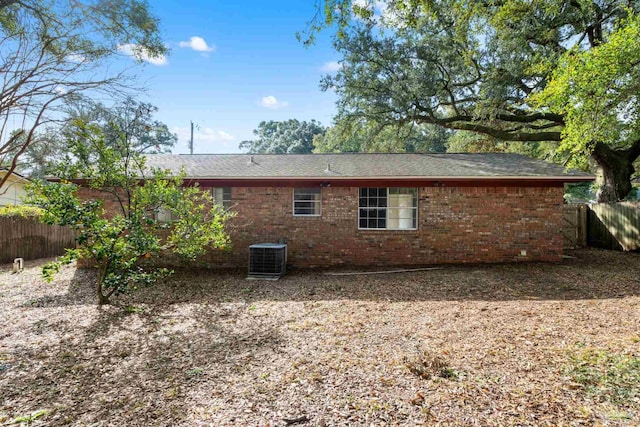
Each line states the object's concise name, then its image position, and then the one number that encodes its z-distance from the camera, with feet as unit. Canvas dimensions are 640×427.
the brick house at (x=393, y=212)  29.09
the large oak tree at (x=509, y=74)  24.39
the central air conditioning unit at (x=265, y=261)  26.30
